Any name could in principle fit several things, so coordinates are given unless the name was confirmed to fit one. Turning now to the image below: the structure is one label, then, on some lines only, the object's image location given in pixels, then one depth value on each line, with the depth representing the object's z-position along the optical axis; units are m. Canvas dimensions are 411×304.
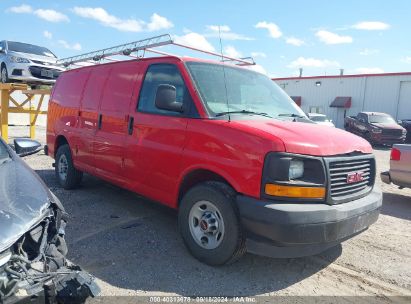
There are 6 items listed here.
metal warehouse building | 26.92
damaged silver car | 2.08
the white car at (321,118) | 20.73
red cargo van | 3.32
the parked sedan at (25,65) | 11.20
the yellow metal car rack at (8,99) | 10.88
